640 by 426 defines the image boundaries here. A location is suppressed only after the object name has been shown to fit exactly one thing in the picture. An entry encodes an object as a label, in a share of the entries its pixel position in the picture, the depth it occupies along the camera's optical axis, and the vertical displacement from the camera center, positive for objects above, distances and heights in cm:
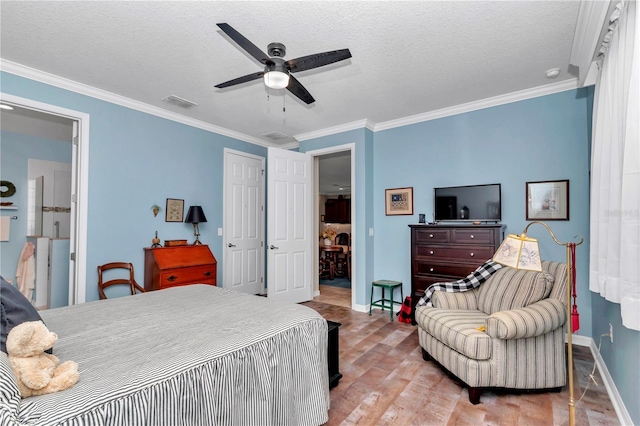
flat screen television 349 +15
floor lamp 154 -20
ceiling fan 193 +101
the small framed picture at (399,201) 418 +20
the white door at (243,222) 466 -13
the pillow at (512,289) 238 -60
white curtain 136 +24
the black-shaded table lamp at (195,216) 398 -3
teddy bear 98 -50
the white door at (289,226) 438 -17
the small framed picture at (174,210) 392 +4
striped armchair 207 -88
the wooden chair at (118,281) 321 -74
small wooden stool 393 -103
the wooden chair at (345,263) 692 -110
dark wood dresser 328 -38
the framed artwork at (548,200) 317 +18
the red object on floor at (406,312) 370 -117
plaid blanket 283 -60
